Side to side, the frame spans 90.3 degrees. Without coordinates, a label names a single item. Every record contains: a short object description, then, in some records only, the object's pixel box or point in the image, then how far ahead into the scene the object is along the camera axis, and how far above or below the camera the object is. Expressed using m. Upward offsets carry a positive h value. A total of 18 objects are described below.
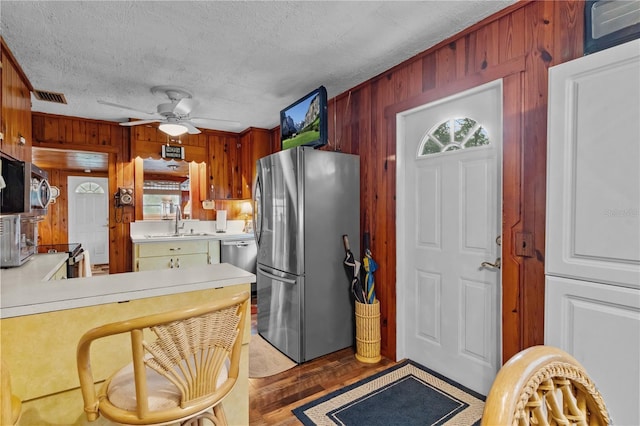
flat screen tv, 2.76 +0.84
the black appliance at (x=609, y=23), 1.38 +0.85
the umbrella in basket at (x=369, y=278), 2.70 -0.59
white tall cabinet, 1.23 -0.05
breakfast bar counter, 1.13 -0.43
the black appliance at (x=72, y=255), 2.44 -0.36
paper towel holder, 4.81 -0.18
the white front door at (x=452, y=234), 2.09 -0.19
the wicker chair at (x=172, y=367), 0.91 -0.49
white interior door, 7.21 -0.10
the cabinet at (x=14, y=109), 2.27 +0.82
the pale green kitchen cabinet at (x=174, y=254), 3.81 -0.56
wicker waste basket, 2.65 -1.03
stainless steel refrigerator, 2.67 -0.33
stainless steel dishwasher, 4.30 -0.60
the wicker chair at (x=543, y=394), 0.49 -0.31
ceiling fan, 3.14 +1.02
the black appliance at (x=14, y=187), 1.81 +0.13
